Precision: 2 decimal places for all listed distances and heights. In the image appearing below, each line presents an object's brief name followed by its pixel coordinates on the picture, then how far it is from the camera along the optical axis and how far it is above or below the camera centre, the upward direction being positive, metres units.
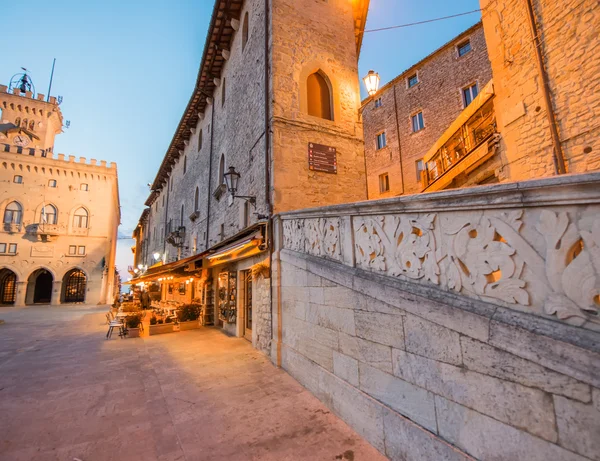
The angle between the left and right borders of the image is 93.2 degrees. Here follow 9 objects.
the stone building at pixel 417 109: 17.11 +11.09
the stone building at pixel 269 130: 7.91 +4.67
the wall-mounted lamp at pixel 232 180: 8.40 +2.91
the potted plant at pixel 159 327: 10.68 -1.74
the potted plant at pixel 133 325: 10.24 -1.62
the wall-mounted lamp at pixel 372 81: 7.49 +5.04
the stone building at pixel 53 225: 28.05 +5.97
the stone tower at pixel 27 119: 33.69 +20.96
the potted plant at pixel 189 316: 11.39 -1.51
